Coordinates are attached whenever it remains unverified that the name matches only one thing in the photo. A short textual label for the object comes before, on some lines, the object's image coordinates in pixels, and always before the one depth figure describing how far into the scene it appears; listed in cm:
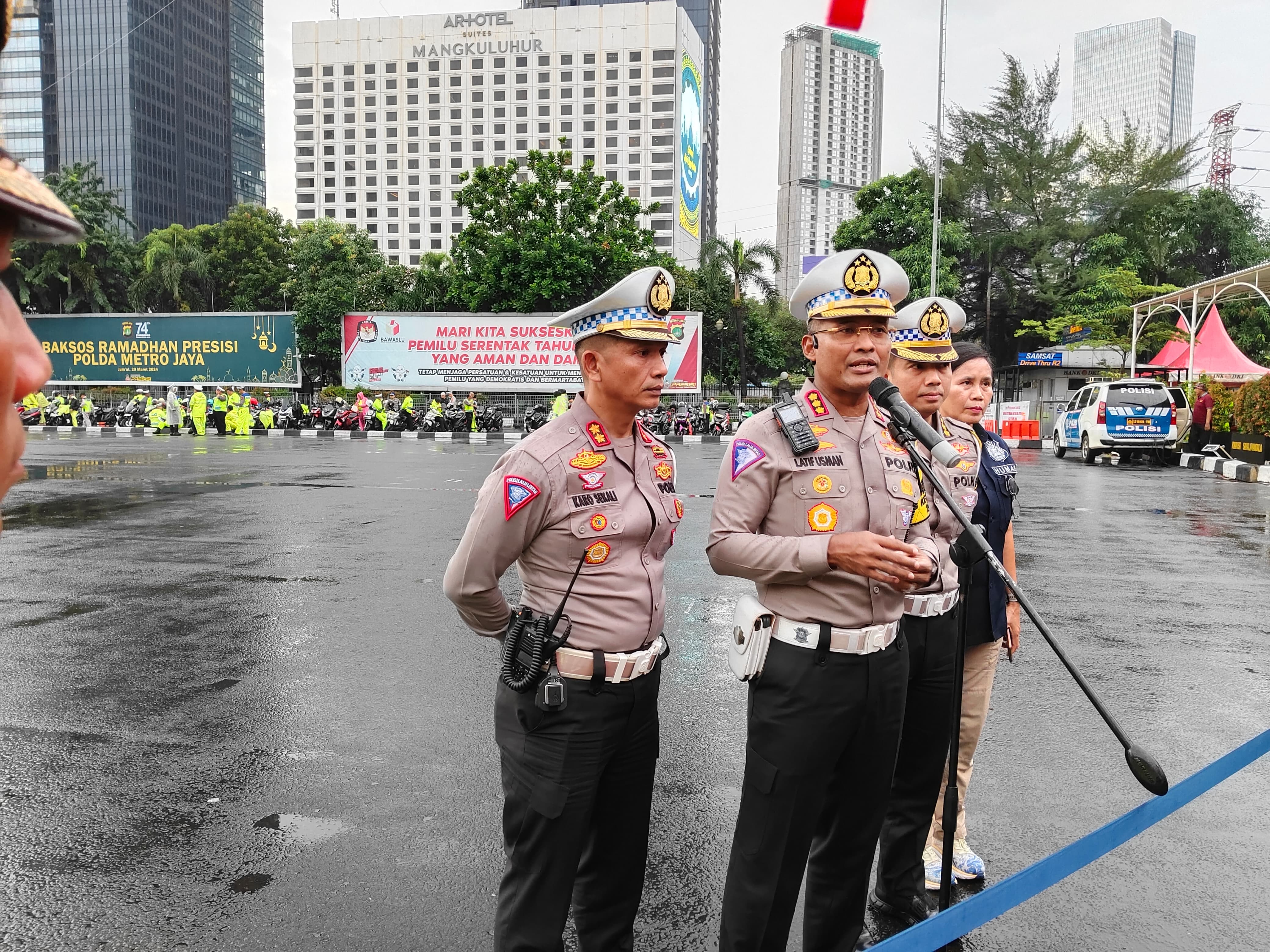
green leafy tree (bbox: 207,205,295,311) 5500
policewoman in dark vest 314
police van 1969
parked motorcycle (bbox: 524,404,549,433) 2484
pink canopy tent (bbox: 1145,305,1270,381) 2383
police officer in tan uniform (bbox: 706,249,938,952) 230
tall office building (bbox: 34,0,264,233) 5131
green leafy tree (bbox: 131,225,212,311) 4888
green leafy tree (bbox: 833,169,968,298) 3759
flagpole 2561
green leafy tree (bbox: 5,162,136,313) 4444
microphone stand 189
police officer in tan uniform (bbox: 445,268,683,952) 221
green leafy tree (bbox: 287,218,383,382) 4169
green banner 3381
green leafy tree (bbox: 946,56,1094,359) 3912
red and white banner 3153
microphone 218
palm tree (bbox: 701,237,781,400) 4097
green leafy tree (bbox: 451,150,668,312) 3538
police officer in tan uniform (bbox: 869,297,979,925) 285
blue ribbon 181
